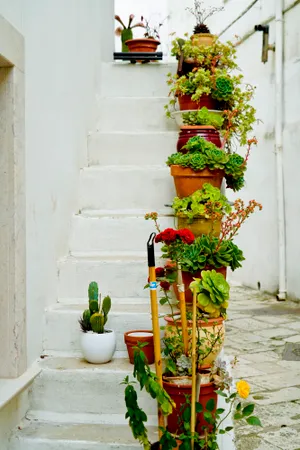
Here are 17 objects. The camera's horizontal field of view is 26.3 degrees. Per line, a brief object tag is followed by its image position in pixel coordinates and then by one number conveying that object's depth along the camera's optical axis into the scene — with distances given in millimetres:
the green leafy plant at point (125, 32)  7252
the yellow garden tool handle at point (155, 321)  2512
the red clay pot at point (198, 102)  4730
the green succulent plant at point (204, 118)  4402
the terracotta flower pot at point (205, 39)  5238
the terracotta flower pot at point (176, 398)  2713
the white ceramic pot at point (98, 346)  3340
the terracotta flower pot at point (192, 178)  3947
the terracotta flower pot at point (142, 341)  3354
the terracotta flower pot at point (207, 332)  3131
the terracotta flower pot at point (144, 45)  6344
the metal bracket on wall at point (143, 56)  6176
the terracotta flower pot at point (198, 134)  4188
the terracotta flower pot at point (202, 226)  3838
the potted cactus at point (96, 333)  3340
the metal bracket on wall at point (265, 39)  7961
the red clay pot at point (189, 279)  3501
